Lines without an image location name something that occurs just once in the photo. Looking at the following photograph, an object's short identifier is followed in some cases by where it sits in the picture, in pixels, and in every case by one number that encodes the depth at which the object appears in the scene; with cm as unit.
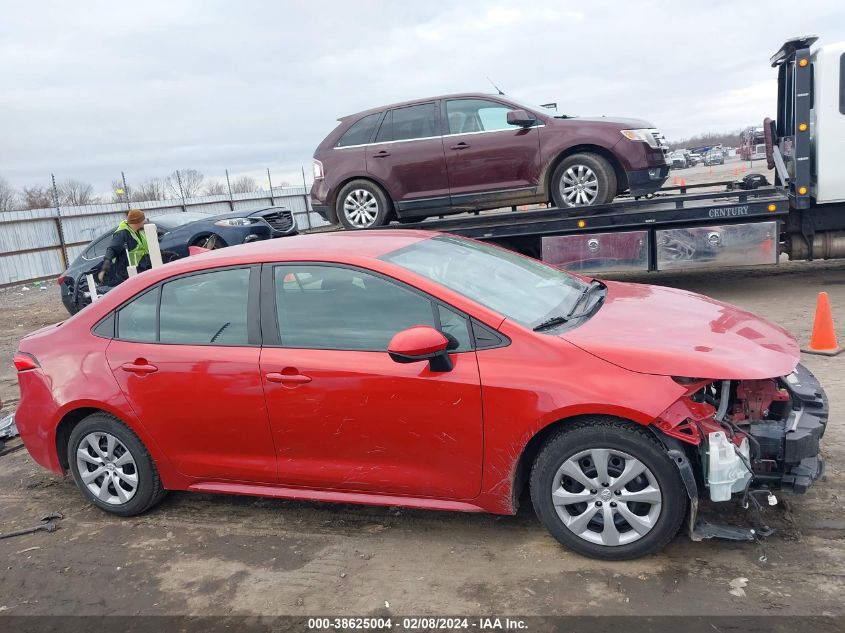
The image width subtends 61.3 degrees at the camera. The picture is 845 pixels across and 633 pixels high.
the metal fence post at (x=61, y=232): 1994
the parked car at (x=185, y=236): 1174
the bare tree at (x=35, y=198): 2954
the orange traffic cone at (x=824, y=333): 611
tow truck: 827
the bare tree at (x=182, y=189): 2422
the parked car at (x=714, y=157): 6005
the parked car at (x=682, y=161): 4906
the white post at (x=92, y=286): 939
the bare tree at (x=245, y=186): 2933
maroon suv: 858
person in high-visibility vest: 891
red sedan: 313
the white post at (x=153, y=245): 775
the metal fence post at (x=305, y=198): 2708
